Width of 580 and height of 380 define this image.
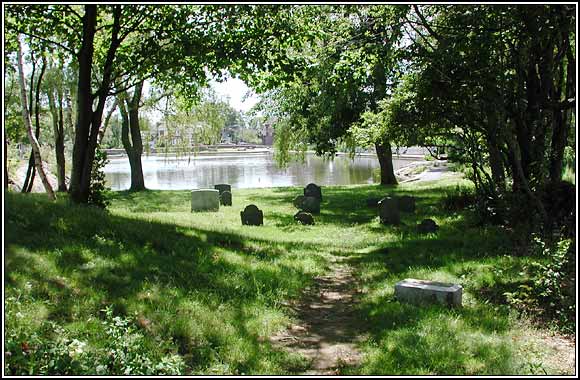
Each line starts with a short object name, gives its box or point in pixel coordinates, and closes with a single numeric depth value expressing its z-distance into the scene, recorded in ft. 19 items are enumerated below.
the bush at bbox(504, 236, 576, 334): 20.94
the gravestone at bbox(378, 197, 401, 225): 49.21
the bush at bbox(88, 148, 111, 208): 40.75
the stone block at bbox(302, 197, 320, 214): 58.95
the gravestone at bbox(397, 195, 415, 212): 56.39
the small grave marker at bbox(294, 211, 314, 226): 51.83
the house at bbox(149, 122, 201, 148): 97.71
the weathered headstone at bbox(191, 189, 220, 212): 58.65
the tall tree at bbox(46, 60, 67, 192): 61.21
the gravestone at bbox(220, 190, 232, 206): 64.90
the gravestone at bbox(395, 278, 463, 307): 22.36
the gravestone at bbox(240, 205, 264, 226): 48.42
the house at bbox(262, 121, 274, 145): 403.71
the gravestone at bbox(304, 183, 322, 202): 67.92
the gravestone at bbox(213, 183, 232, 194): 70.28
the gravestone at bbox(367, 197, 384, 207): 64.00
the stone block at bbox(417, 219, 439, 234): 42.60
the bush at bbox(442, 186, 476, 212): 54.78
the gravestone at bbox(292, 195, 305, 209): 62.64
